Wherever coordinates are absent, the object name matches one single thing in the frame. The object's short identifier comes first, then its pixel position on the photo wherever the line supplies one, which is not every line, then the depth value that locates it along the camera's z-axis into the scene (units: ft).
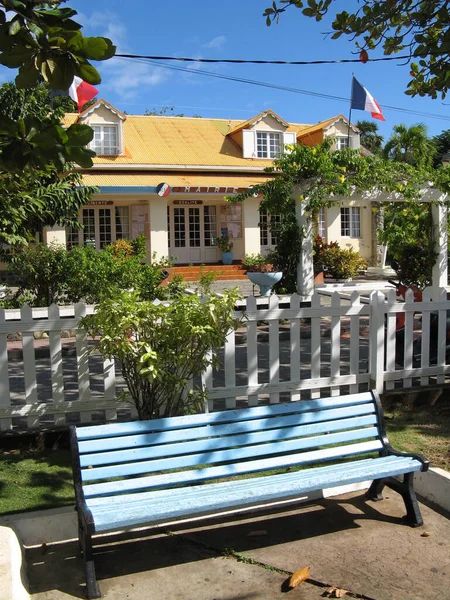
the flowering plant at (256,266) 49.60
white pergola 42.60
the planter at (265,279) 41.75
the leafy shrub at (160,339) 14.35
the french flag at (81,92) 45.07
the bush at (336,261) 73.41
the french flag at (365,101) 57.88
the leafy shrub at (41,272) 36.94
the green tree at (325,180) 39.24
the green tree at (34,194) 32.75
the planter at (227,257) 81.46
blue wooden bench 11.30
